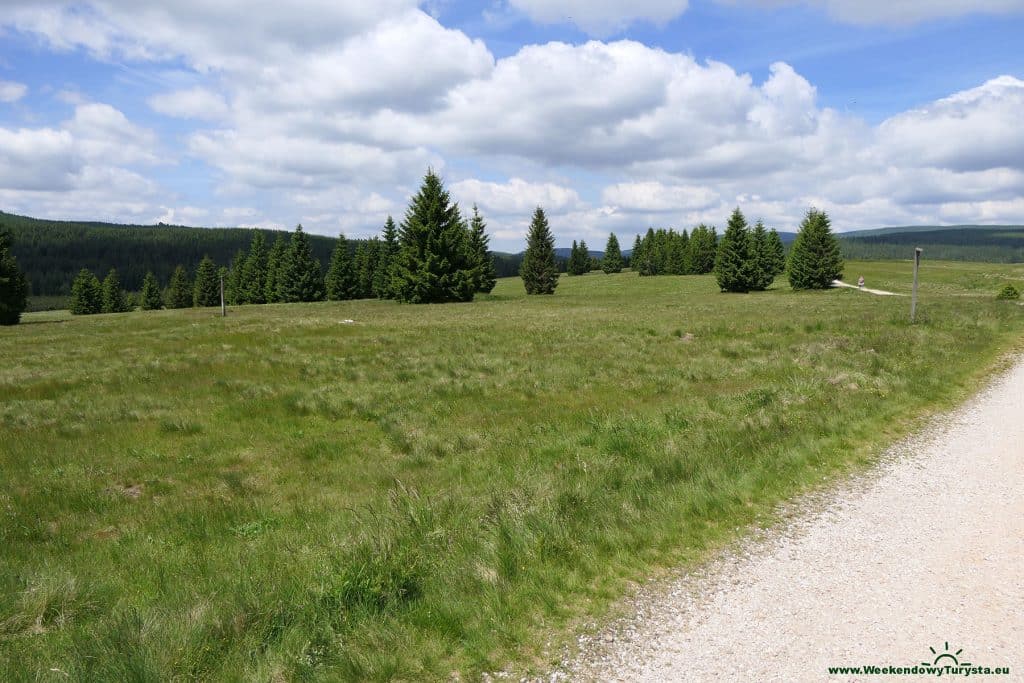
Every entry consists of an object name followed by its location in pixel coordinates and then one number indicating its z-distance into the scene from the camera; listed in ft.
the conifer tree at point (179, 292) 323.98
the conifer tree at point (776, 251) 255.27
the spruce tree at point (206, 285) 295.89
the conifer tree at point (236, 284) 292.81
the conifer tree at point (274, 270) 258.16
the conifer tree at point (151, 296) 330.13
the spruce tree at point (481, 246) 226.79
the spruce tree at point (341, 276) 259.19
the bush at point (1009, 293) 122.51
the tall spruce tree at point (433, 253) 178.29
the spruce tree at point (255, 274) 274.77
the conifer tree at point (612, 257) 382.01
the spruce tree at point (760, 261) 207.96
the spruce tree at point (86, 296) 307.37
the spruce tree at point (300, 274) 243.81
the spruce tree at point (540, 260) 239.09
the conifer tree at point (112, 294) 317.22
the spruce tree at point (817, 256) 207.62
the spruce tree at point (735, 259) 207.28
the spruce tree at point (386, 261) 237.04
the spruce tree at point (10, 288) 160.62
